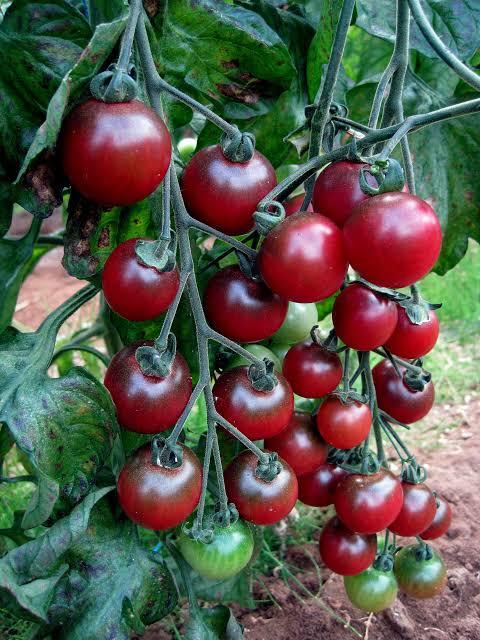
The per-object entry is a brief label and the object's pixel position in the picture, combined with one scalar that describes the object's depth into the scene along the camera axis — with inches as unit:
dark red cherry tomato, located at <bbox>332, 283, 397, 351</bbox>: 9.5
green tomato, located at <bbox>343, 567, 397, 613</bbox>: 12.9
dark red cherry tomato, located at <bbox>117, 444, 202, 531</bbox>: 8.9
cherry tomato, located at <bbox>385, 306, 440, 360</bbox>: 10.3
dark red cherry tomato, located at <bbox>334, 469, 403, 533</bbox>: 11.3
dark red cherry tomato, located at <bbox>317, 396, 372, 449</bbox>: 10.8
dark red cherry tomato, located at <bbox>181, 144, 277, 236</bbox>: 8.8
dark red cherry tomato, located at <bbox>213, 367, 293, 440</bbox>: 9.5
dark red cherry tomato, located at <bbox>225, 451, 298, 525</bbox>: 9.6
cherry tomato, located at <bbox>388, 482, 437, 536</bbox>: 12.1
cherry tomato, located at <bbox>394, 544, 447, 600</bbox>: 13.3
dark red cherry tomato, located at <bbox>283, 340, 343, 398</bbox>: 10.8
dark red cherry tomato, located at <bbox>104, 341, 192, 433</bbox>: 9.0
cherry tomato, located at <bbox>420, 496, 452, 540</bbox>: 13.3
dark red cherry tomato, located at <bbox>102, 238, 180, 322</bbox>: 8.4
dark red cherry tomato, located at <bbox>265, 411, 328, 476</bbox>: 11.1
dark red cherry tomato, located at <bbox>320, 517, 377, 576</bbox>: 12.2
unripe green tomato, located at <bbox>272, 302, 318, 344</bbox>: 12.5
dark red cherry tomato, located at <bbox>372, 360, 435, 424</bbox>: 12.1
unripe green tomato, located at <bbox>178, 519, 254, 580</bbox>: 10.1
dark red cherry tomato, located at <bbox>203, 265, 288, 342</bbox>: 9.4
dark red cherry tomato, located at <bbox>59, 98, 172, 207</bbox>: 7.5
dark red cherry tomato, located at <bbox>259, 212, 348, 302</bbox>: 8.0
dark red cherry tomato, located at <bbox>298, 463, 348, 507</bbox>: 12.2
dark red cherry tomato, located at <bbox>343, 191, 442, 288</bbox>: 7.4
